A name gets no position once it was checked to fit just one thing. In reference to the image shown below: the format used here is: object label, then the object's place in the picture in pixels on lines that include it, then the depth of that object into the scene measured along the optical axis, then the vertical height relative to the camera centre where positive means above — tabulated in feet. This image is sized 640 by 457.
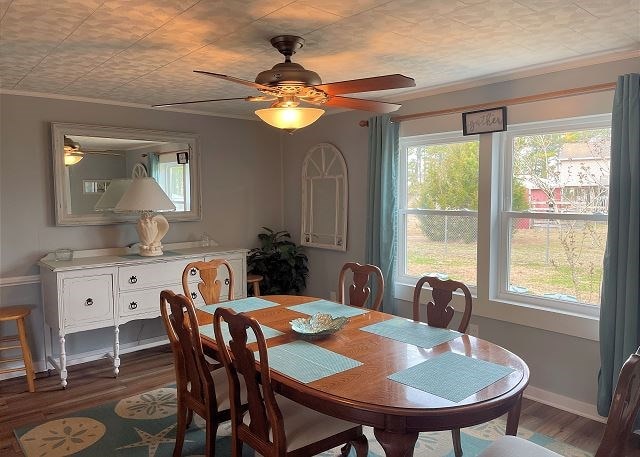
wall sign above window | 10.97 +1.80
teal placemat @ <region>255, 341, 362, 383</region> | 6.20 -2.22
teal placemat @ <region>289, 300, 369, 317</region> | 9.22 -2.18
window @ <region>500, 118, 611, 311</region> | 10.16 -0.28
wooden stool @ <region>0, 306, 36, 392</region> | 11.28 -3.33
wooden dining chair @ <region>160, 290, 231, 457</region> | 7.25 -2.89
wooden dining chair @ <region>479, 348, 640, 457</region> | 4.46 -2.02
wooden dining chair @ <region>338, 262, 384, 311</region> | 10.05 -1.84
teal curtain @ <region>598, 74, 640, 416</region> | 8.75 -0.93
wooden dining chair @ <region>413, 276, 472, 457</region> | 8.38 -1.94
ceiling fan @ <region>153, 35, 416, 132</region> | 6.91 +1.63
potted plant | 15.97 -2.24
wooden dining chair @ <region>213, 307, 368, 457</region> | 5.95 -2.98
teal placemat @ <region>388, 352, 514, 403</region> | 5.66 -2.24
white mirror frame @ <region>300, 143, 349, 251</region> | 14.98 +0.08
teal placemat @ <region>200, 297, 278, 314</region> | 9.57 -2.17
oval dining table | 5.26 -2.26
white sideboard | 11.55 -2.24
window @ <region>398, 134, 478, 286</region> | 12.32 -0.25
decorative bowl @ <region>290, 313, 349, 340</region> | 7.56 -2.10
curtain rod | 9.39 +2.14
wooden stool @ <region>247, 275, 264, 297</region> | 15.12 -2.56
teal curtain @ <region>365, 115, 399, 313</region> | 13.17 +0.07
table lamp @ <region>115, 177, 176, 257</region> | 13.14 -0.18
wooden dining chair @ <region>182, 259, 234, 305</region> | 10.61 -1.81
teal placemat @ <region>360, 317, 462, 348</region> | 7.53 -2.21
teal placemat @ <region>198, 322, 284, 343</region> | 7.76 -2.20
